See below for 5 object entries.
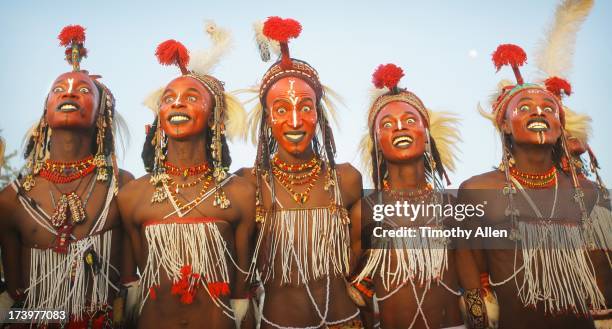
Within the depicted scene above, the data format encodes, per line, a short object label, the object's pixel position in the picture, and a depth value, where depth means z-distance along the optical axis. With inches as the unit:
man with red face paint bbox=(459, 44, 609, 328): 169.8
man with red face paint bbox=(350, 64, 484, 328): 167.2
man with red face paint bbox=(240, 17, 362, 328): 162.2
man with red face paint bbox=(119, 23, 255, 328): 157.6
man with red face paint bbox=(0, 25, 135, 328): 160.4
